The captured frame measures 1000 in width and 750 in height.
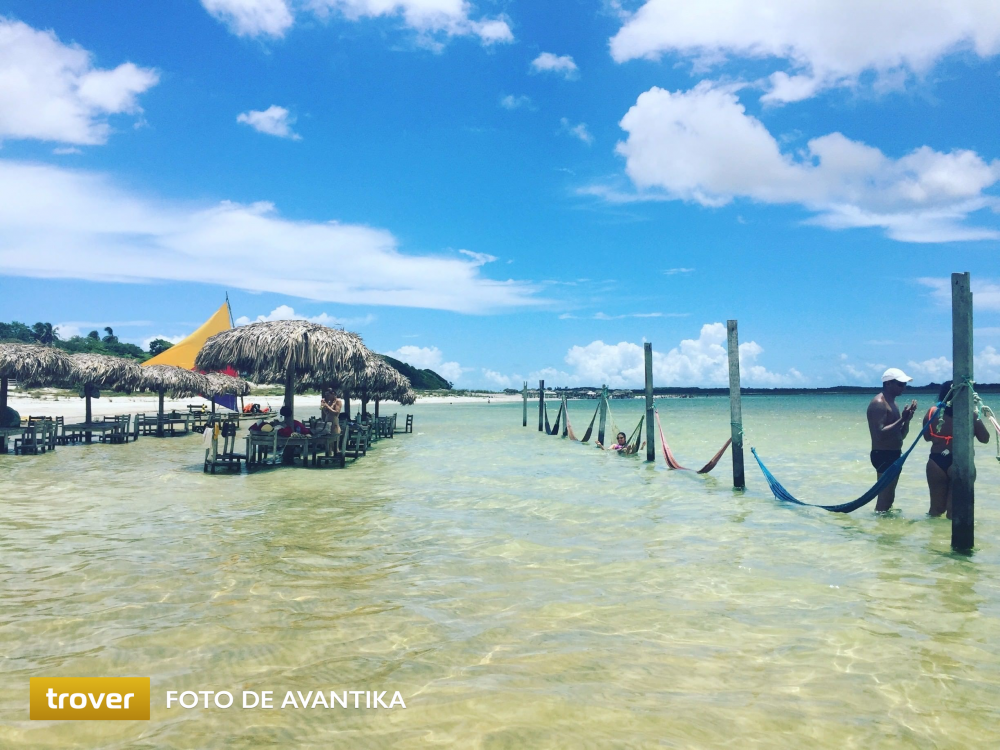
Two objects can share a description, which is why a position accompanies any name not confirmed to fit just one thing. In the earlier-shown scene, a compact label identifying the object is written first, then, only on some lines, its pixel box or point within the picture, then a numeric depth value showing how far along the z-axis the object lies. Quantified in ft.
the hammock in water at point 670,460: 45.78
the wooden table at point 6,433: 50.57
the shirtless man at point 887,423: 25.99
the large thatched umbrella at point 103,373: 62.08
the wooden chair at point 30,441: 50.78
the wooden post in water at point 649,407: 50.60
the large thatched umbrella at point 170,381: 69.46
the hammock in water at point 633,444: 55.21
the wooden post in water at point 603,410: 66.28
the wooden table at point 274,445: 41.55
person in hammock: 56.70
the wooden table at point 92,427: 58.23
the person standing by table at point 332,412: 43.80
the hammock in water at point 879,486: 25.44
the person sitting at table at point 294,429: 43.52
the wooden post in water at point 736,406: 35.55
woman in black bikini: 23.81
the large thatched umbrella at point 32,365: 52.54
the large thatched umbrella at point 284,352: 43.57
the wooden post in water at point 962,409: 20.97
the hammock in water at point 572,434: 72.13
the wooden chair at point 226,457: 40.63
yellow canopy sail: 79.29
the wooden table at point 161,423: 71.31
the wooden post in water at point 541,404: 92.79
